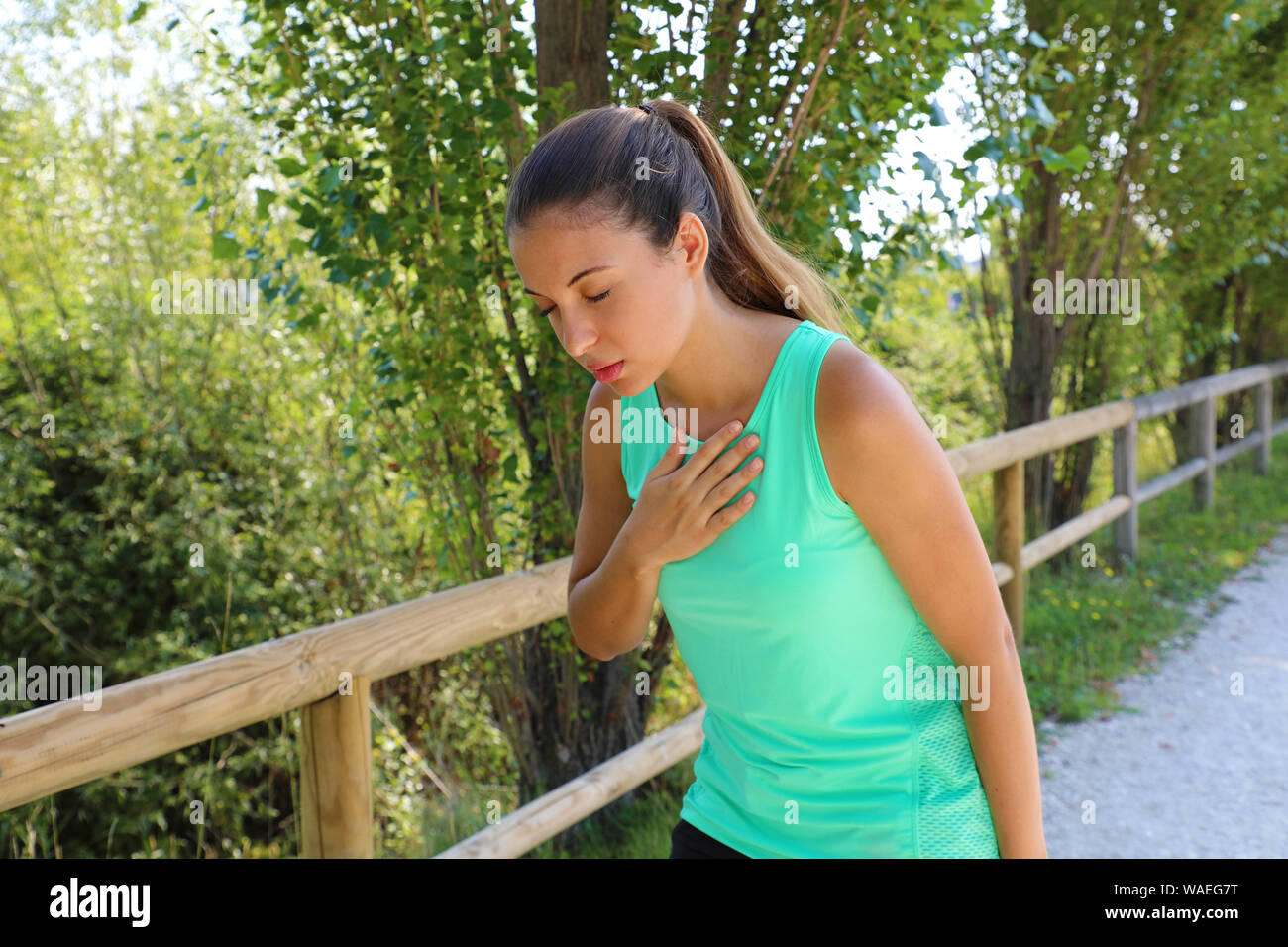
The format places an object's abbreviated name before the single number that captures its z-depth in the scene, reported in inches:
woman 51.7
